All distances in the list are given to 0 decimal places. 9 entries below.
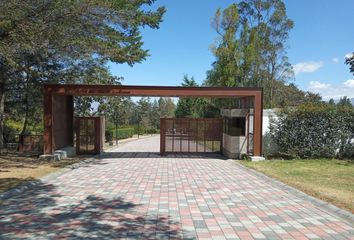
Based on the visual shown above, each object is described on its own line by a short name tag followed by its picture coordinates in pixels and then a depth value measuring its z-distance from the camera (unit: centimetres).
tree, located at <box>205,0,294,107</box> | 2936
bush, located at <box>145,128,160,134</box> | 5934
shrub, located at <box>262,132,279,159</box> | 1878
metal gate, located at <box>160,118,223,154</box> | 2078
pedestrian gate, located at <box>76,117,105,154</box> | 2022
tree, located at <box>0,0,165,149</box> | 1102
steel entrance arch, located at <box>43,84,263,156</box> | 1692
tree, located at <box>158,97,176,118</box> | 6745
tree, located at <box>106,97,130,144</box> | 3214
